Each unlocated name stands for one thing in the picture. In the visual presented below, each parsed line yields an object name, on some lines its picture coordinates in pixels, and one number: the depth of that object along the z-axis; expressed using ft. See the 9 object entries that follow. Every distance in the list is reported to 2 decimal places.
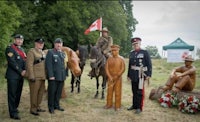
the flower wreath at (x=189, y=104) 28.35
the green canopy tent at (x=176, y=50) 79.25
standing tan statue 28.14
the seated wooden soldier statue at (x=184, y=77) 30.07
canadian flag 41.43
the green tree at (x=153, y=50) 157.29
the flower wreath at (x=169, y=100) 30.22
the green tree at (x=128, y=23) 106.32
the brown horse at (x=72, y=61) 28.89
